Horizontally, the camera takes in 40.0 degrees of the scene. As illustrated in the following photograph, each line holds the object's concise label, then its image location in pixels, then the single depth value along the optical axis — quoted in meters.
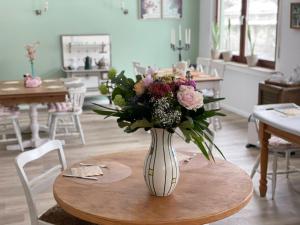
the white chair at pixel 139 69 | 5.26
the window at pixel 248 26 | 5.57
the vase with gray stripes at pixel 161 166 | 1.78
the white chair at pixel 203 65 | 5.95
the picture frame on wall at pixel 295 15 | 4.62
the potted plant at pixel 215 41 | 6.74
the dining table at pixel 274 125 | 2.81
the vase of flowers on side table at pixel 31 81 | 4.67
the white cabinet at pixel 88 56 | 6.57
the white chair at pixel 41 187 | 2.03
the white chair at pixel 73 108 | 4.71
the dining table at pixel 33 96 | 4.36
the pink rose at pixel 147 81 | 1.70
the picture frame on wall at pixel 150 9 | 6.94
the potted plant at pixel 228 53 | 6.46
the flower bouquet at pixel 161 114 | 1.65
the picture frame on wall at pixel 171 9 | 7.06
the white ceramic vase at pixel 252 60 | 5.73
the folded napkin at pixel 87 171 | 2.05
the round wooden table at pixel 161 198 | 1.62
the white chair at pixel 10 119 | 4.59
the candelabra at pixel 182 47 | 6.81
